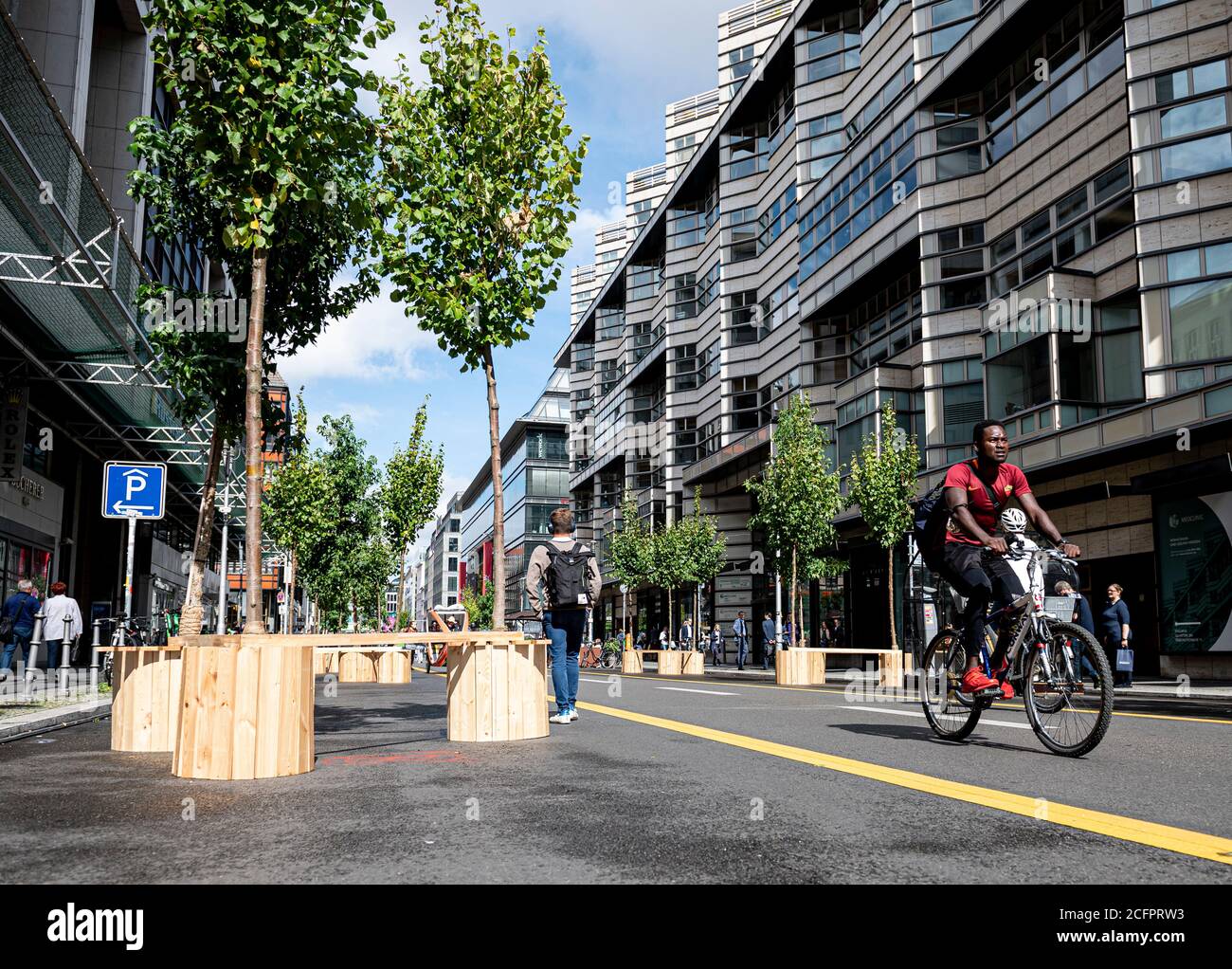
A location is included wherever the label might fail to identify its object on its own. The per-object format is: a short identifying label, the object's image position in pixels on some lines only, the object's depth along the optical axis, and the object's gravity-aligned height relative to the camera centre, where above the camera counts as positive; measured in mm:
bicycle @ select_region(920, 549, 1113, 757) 5879 -550
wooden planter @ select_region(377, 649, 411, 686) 22516 -1765
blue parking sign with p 13555 +1315
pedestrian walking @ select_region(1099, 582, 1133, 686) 17031 -694
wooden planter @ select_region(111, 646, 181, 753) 7531 -812
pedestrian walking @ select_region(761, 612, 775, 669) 36469 -1633
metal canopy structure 14430 +5254
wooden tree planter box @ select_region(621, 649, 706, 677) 30406 -2321
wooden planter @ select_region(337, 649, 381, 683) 23734 -1854
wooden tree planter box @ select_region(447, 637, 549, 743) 7973 -830
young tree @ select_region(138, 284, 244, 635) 9914 +2182
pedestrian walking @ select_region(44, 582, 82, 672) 17781 -450
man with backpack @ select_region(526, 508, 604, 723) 8922 -24
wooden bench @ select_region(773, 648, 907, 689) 21641 -1767
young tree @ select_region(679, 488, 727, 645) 42094 +1613
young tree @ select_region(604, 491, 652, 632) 43938 +1516
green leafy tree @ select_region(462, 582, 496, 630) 109688 -2062
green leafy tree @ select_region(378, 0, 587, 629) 10750 +4296
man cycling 6449 +344
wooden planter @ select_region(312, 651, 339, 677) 23322 -1841
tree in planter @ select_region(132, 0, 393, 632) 7402 +3641
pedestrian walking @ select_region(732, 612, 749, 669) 38406 -2051
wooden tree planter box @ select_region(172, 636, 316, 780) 5637 -683
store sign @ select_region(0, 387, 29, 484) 20000 +3216
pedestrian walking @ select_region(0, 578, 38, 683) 17156 -427
